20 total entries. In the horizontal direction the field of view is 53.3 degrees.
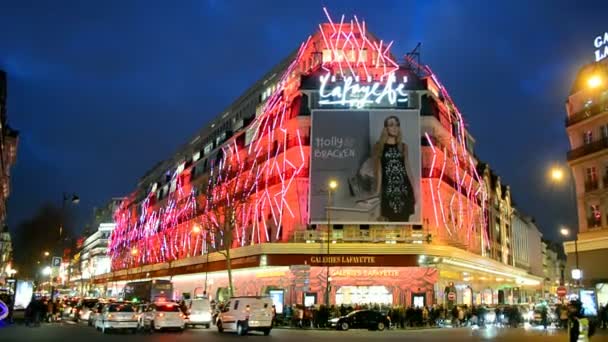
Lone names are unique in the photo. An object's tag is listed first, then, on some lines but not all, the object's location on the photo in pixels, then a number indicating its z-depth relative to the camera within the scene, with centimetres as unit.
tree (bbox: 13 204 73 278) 7294
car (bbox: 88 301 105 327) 3453
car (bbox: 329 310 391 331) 3756
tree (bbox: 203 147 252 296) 5202
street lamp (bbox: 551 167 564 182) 3122
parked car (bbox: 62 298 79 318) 5370
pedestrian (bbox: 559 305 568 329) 3809
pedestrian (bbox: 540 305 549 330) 4104
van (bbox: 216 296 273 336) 3033
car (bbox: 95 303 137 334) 3017
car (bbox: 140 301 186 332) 3170
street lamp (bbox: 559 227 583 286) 4446
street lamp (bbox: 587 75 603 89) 2576
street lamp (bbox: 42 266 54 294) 7304
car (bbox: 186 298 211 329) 3706
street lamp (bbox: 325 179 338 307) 4728
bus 5144
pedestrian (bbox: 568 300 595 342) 1579
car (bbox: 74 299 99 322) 4359
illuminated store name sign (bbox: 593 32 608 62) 4647
